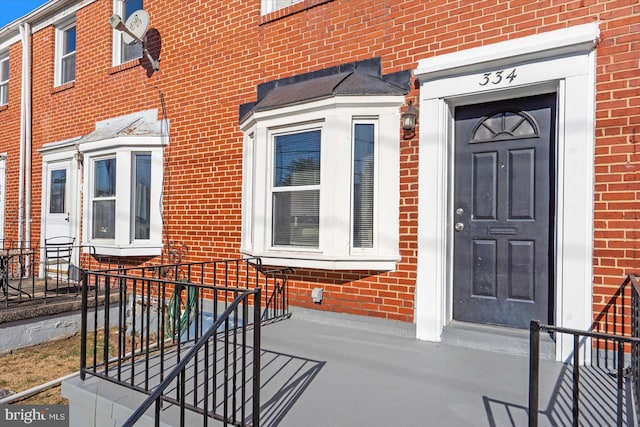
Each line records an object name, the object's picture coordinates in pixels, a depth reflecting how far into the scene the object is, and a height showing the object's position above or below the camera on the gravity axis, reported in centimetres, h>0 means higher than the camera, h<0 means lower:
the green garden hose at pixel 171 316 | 529 -132
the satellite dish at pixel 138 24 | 621 +285
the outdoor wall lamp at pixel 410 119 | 400 +95
